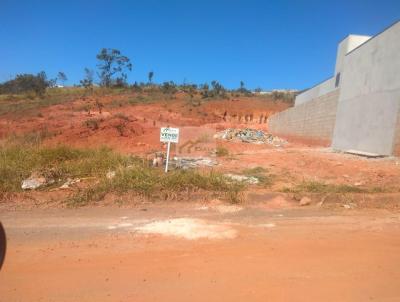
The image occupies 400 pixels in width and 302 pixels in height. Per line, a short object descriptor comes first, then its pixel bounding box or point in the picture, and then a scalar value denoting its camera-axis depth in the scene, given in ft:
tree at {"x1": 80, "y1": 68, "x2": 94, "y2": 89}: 137.49
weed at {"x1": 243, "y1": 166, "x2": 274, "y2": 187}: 24.29
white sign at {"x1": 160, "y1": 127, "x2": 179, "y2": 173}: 25.29
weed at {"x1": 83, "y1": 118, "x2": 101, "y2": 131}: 56.54
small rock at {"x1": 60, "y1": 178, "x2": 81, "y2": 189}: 22.22
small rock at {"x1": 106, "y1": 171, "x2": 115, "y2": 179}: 22.17
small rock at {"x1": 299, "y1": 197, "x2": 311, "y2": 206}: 19.89
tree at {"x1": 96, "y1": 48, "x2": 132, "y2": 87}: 139.32
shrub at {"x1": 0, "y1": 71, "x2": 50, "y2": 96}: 145.18
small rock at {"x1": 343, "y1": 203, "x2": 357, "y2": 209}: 19.27
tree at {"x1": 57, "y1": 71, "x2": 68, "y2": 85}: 165.66
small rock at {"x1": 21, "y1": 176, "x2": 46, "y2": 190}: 21.54
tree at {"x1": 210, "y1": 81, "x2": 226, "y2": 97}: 137.98
